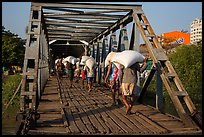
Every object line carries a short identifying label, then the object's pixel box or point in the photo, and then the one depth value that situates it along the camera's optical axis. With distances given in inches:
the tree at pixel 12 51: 1835.6
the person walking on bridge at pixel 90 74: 506.9
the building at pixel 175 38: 2901.1
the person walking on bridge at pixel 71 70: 618.9
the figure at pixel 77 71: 801.6
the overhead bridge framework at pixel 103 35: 298.4
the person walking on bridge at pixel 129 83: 305.6
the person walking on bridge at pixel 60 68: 877.8
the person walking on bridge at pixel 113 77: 386.0
